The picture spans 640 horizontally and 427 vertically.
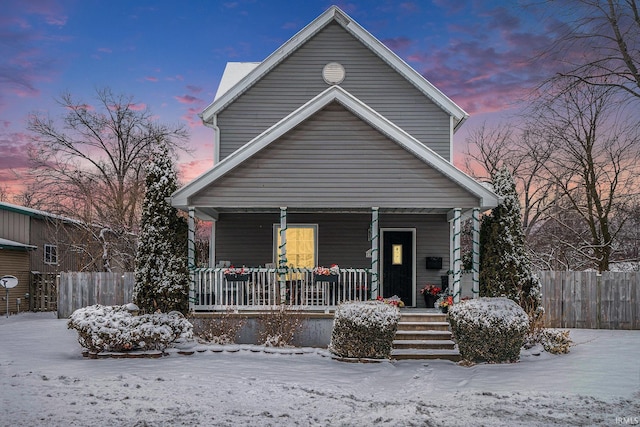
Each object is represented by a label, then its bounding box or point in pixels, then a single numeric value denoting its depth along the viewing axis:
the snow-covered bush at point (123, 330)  11.27
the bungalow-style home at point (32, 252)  21.45
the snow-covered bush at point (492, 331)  11.12
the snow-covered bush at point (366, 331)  11.23
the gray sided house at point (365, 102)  16.00
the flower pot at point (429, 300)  15.30
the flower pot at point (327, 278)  13.09
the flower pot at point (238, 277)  13.03
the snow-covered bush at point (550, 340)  12.05
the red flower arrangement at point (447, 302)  13.07
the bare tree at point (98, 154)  26.69
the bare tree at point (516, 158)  25.73
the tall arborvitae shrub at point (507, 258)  12.71
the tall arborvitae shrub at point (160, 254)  12.39
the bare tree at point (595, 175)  20.94
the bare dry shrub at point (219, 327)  12.50
